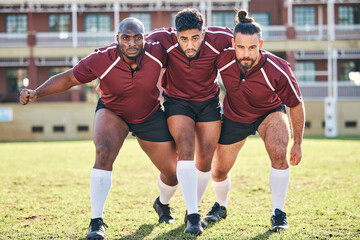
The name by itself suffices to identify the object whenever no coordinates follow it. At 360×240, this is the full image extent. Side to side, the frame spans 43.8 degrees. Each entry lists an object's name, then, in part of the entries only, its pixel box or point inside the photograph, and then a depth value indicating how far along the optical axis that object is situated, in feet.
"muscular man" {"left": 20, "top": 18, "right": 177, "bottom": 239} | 15.81
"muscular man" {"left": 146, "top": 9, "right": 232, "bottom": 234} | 16.42
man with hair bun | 16.43
